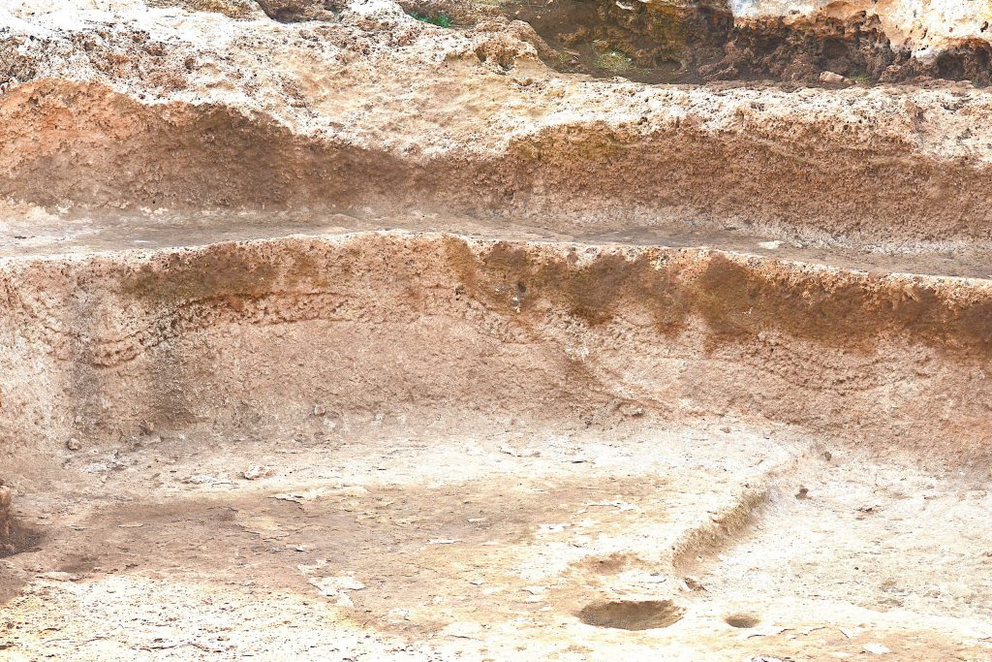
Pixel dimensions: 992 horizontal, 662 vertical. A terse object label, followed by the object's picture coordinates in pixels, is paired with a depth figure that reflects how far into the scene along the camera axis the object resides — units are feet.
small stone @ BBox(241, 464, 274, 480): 46.65
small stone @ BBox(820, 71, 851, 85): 56.44
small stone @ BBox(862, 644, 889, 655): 29.45
